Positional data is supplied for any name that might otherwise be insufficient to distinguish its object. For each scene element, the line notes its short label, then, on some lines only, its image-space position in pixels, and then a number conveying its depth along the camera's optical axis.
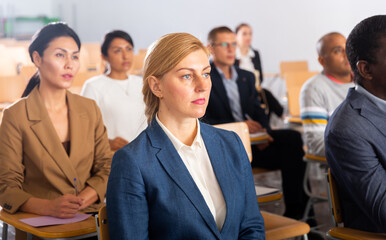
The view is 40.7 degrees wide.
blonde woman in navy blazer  1.49
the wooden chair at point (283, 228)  2.14
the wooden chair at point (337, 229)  1.83
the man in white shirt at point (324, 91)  3.47
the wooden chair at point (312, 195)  3.43
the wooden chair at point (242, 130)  2.69
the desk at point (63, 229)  1.94
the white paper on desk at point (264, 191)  2.53
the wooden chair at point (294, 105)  4.43
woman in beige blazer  2.24
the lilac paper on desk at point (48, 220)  2.04
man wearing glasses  4.06
